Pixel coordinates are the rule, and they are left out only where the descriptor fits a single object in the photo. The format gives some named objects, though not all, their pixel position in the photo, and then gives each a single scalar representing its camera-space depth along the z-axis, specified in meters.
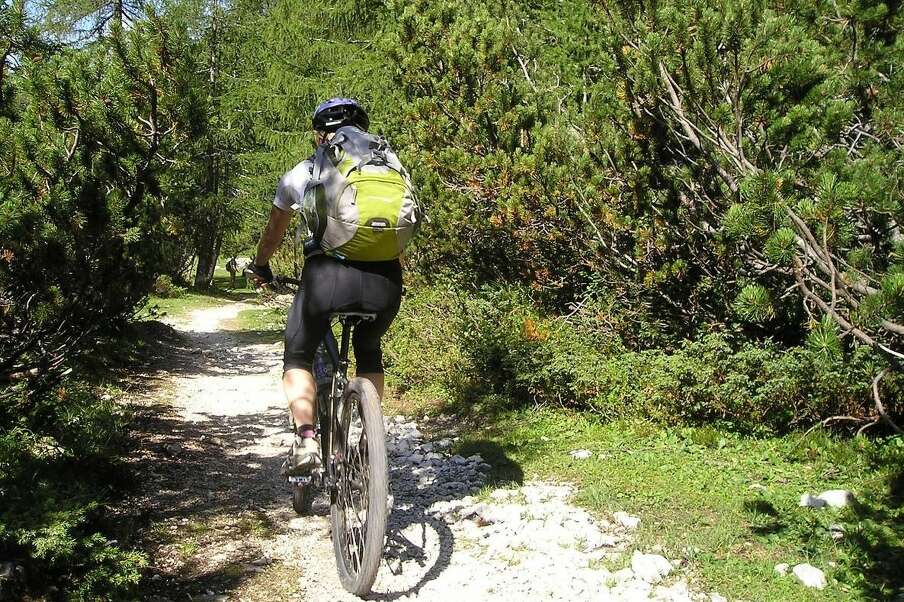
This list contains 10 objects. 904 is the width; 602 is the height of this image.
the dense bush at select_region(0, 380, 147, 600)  2.89
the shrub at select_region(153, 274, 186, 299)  7.41
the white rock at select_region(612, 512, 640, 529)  4.09
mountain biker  3.44
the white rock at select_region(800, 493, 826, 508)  4.23
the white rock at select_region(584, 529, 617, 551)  3.86
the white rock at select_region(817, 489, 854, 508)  4.22
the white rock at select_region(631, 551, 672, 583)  3.48
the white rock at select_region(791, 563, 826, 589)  3.34
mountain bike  3.14
